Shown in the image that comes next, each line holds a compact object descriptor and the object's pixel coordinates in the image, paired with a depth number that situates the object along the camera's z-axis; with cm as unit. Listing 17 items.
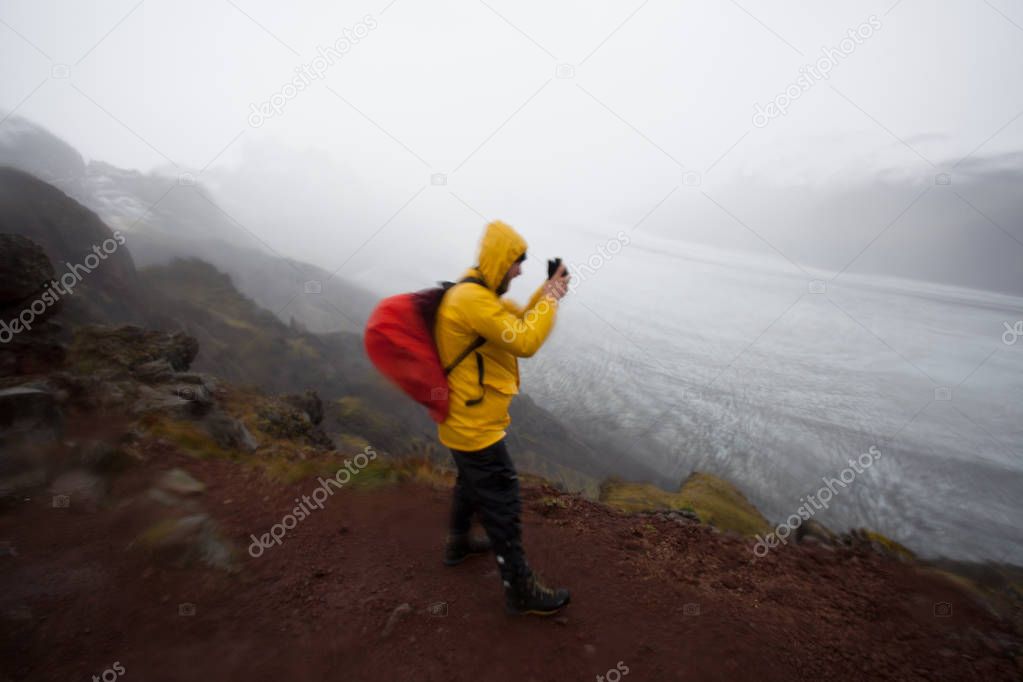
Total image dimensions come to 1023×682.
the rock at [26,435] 550
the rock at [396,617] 379
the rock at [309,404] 1345
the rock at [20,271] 943
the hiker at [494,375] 322
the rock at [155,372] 929
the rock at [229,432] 784
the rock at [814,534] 676
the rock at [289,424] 974
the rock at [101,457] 582
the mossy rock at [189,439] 680
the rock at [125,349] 952
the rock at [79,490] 523
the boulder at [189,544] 452
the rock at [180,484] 571
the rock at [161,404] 764
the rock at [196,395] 835
